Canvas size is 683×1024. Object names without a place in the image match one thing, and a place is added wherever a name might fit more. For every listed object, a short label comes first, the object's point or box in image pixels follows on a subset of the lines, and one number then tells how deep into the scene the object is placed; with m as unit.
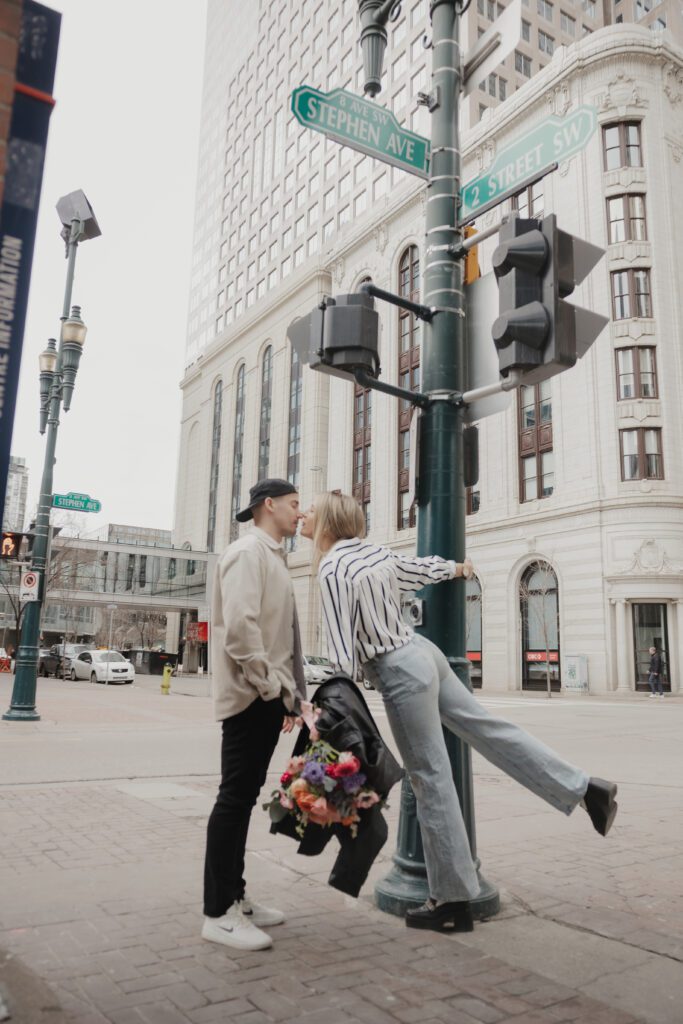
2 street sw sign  4.74
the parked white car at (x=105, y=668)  35.44
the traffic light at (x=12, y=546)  13.66
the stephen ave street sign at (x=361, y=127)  5.11
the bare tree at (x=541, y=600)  34.75
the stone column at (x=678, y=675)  30.35
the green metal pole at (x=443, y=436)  4.02
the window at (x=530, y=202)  37.75
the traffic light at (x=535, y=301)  4.05
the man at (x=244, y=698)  3.46
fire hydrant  28.47
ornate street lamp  14.13
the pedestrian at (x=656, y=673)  28.06
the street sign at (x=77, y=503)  15.90
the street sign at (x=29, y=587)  14.06
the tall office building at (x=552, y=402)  31.97
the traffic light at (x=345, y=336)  4.46
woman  3.58
